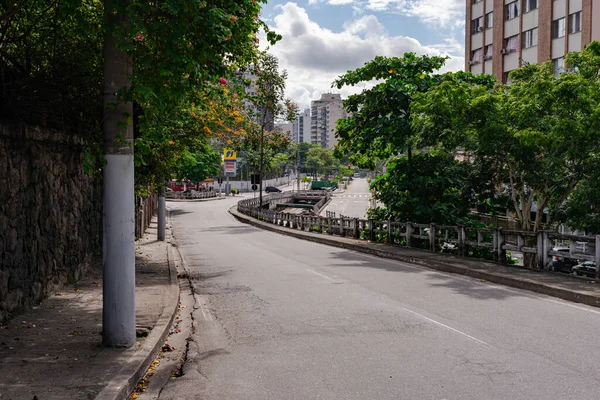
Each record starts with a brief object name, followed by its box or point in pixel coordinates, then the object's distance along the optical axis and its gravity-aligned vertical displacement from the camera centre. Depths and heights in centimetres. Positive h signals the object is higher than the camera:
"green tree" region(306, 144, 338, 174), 18075 +693
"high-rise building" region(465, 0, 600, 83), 4297 +1239
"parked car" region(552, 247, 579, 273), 2375 -314
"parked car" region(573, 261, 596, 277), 1377 -202
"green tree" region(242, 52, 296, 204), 4750 +565
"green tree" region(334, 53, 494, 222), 2287 +219
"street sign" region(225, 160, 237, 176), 9000 +239
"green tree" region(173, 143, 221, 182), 9188 +203
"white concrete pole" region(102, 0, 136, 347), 736 -23
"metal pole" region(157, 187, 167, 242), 2798 -161
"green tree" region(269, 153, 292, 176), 5472 +238
